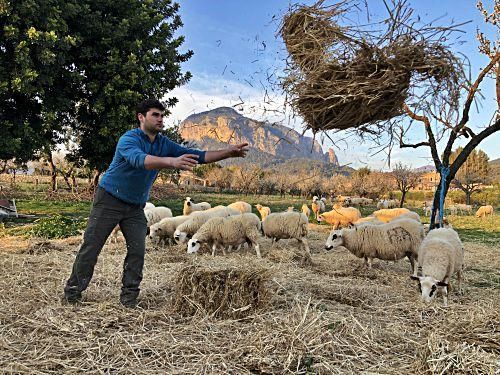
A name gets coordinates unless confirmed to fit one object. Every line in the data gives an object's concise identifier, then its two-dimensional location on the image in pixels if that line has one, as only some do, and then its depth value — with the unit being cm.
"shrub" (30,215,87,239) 1088
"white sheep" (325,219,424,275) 718
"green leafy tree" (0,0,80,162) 1134
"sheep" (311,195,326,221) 2097
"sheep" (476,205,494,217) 2692
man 412
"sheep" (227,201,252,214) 1406
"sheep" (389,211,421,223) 951
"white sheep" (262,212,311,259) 954
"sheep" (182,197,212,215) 1409
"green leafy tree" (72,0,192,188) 1334
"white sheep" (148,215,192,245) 1033
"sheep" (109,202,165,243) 1197
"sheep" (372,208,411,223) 1333
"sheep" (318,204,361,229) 1554
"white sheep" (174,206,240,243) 964
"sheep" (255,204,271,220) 1639
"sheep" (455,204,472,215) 3437
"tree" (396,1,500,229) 618
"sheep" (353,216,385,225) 1115
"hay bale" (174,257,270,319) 378
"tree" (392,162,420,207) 3606
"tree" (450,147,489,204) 4753
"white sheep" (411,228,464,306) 496
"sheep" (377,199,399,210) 2965
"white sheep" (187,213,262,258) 860
